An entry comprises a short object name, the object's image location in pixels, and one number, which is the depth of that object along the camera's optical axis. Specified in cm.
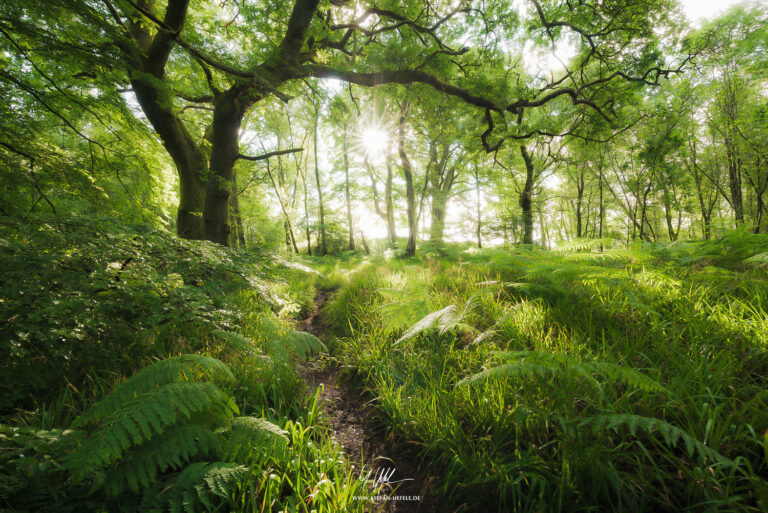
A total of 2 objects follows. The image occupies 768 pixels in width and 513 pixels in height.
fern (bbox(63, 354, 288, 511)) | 96
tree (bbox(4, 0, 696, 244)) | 423
